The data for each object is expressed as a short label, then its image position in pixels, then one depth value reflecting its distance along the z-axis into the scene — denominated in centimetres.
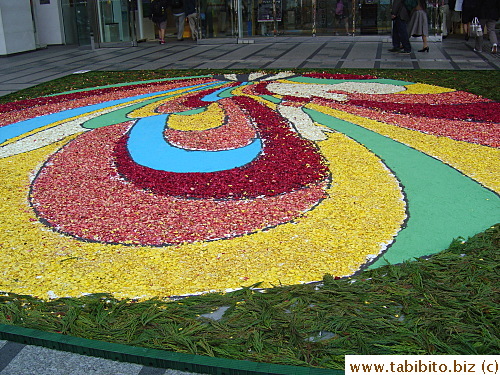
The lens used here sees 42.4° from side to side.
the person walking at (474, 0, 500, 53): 1384
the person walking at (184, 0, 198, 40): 2048
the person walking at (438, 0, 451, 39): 1809
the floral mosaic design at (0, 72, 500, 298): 417
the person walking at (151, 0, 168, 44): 1992
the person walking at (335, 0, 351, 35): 2014
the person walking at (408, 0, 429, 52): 1454
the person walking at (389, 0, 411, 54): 1454
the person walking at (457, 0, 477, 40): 1456
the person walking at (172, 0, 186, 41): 2038
